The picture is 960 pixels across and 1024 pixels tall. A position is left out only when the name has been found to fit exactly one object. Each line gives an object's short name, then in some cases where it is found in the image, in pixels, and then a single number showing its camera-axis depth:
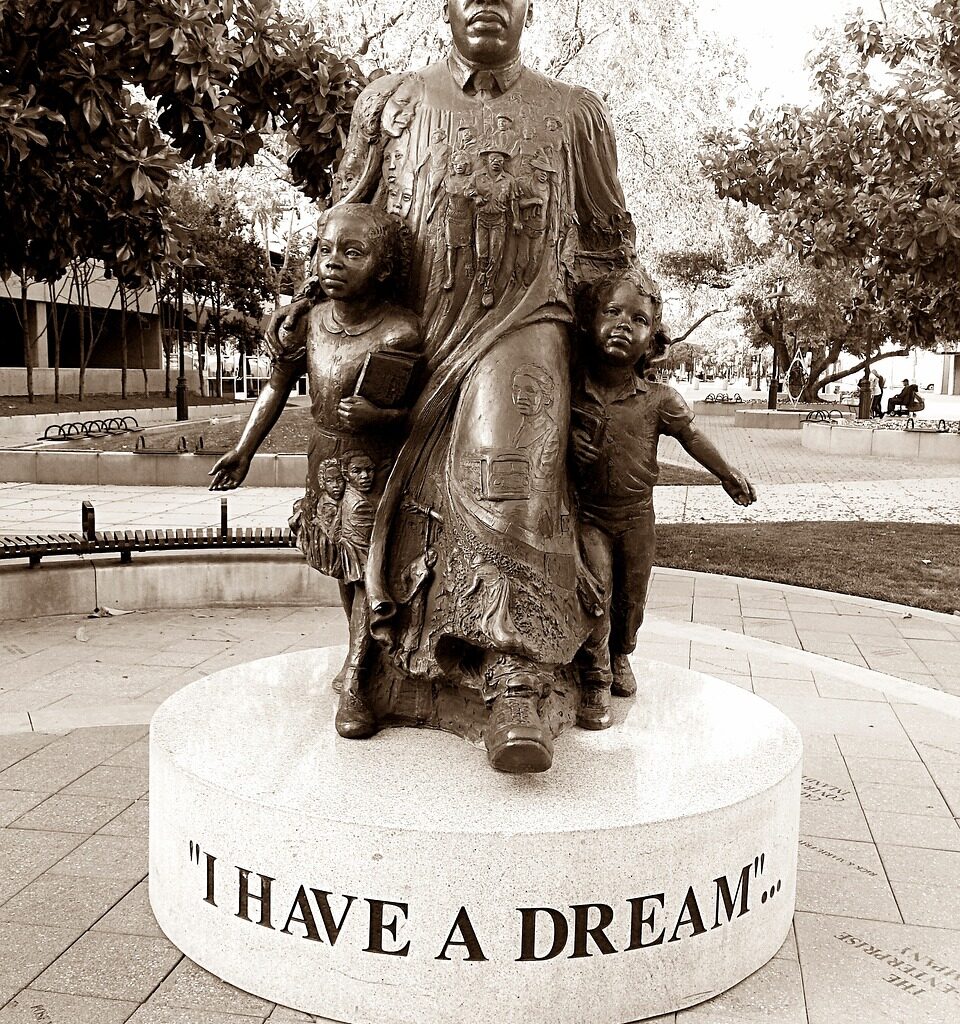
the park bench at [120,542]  7.51
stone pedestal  2.77
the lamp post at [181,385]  26.97
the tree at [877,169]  9.32
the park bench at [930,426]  23.53
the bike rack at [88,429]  20.02
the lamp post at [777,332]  29.25
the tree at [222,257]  26.39
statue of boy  3.58
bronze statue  3.29
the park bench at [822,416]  26.37
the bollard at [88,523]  7.69
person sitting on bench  37.12
